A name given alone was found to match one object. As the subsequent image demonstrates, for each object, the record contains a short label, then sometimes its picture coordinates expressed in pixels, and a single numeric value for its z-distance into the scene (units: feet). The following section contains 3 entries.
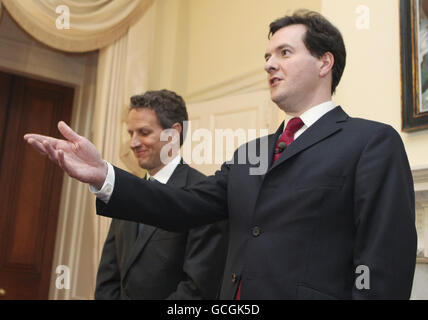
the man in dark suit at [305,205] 4.22
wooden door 14.05
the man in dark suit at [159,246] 6.73
